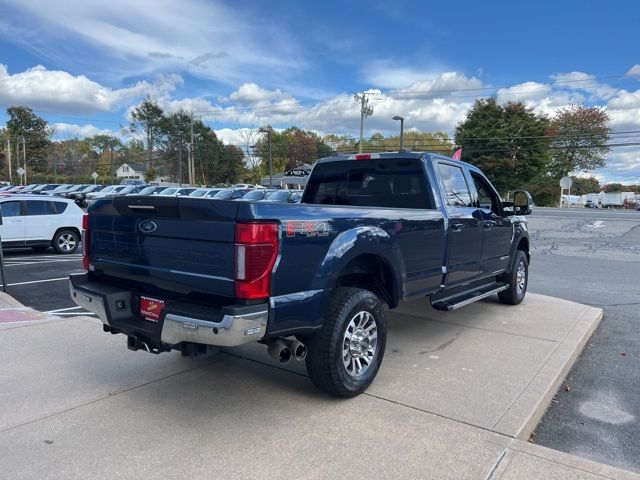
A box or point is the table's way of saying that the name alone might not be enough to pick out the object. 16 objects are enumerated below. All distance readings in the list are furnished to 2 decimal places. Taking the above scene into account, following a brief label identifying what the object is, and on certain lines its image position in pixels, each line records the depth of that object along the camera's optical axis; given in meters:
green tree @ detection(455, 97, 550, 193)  54.31
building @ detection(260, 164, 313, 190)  60.94
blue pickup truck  3.17
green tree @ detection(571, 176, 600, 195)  115.12
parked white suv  12.66
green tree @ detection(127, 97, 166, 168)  90.62
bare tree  88.19
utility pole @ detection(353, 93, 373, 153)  50.35
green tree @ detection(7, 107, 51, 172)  91.75
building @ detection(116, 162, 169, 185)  110.78
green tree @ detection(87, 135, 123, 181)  118.31
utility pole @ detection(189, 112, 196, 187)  70.12
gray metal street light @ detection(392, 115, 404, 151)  36.53
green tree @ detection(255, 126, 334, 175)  101.88
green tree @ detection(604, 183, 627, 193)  125.93
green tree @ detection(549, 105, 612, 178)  67.75
